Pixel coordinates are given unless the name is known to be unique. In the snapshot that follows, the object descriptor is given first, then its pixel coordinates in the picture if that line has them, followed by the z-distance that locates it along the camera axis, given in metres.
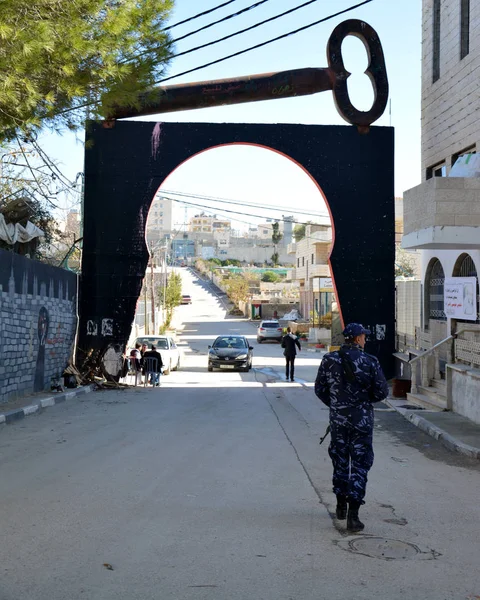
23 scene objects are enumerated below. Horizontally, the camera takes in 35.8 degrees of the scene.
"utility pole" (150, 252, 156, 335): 45.81
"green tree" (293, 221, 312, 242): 125.36
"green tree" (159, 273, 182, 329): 70.06
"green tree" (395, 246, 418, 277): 55.58
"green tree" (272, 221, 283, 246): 157.75
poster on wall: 17.06
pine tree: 8.77
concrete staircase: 15.64
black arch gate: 21.77
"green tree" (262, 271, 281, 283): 115.50
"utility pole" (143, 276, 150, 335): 43.74
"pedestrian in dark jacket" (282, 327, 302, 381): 25.30
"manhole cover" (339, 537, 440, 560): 5.42
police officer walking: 6.27
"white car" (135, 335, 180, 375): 28.92
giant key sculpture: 20.27
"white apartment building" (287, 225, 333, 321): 59.09
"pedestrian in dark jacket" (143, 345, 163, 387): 22.88
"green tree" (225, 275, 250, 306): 87.62
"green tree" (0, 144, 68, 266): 18.88
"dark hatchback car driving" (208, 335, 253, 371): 30.17
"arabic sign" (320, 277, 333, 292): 58.88
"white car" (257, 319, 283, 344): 53.38
